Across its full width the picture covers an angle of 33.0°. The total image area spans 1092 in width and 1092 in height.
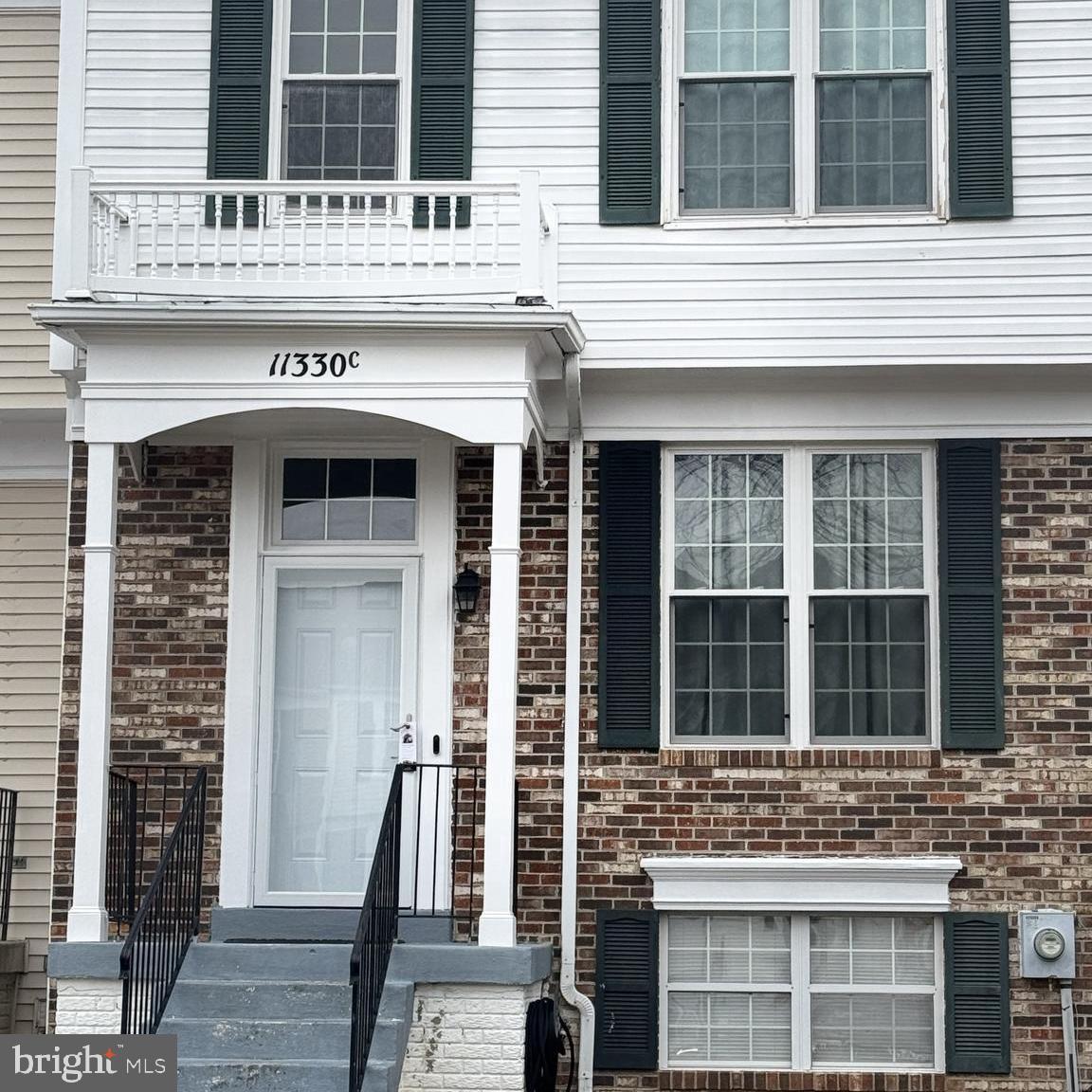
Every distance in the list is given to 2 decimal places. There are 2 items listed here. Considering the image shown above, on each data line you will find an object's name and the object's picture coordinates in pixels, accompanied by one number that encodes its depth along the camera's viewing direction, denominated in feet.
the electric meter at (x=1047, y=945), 32.30
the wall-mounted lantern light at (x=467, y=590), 33.55
